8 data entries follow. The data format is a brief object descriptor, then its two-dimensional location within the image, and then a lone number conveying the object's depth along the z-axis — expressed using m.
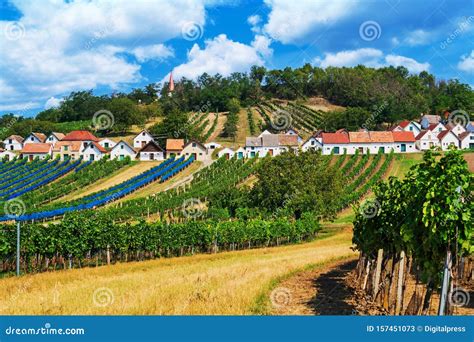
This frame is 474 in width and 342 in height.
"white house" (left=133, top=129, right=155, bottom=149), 106.94
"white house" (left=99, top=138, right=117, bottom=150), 108.16
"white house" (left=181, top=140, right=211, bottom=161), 94.88
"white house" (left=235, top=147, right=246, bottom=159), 94.06
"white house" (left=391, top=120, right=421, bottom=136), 107.56
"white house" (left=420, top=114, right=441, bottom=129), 123.74
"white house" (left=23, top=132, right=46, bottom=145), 116.12
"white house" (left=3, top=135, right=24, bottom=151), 118.06
